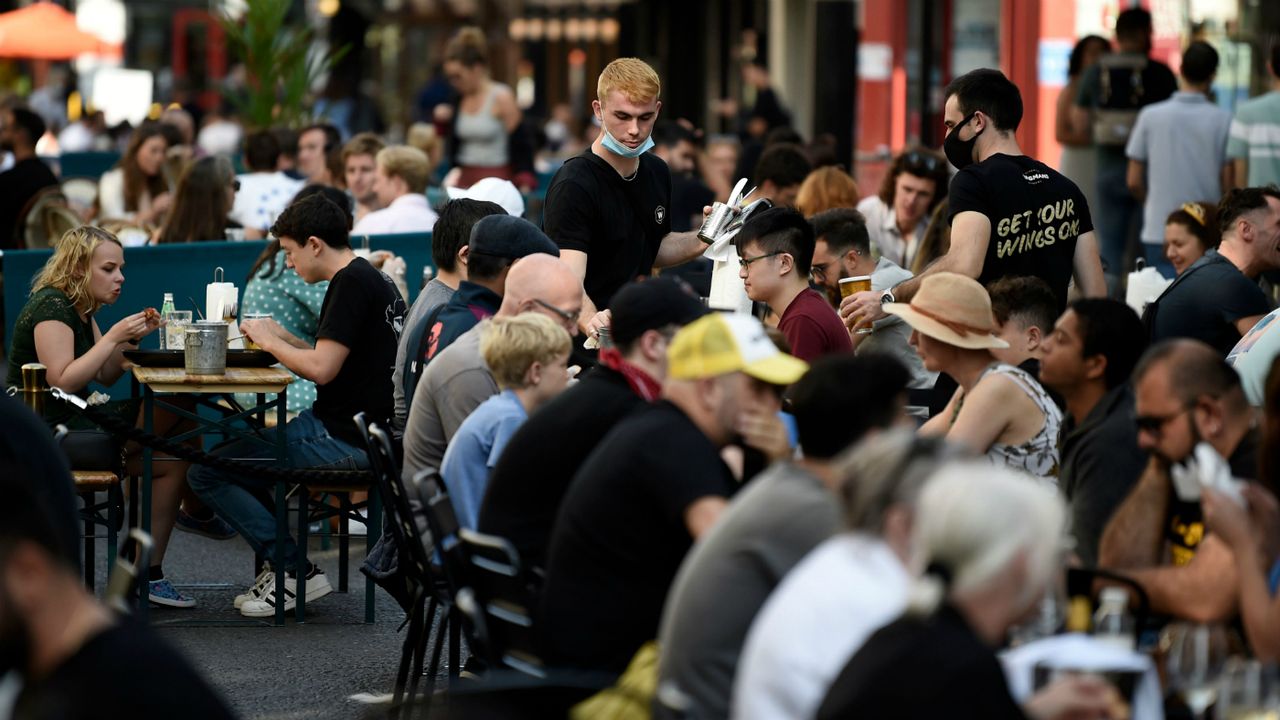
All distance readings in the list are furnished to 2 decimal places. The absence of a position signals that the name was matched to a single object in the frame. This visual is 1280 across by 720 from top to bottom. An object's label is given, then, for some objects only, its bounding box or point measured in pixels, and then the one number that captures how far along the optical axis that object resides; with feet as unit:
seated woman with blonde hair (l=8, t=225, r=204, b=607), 49.96
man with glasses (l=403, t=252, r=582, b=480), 39.86
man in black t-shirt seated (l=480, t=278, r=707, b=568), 31.58
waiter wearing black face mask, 46.29
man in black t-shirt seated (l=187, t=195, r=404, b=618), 49.85
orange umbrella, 158.61
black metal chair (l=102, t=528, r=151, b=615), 24.41
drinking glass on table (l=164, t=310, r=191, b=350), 52.10
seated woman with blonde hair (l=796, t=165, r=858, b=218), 66.90
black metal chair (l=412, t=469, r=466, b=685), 33.19
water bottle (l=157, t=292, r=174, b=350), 52.65
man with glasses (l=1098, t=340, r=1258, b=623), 26.94
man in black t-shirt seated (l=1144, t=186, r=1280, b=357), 47.88
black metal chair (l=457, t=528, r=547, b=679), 30.09
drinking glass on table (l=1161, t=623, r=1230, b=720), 23.63
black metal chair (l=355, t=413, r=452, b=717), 36.96
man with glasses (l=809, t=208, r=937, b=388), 52.95
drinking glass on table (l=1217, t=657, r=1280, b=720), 22.74
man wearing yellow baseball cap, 27.14
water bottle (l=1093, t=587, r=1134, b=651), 24.26
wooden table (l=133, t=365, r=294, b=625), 47.88
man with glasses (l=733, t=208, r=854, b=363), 45.19
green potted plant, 111.24
